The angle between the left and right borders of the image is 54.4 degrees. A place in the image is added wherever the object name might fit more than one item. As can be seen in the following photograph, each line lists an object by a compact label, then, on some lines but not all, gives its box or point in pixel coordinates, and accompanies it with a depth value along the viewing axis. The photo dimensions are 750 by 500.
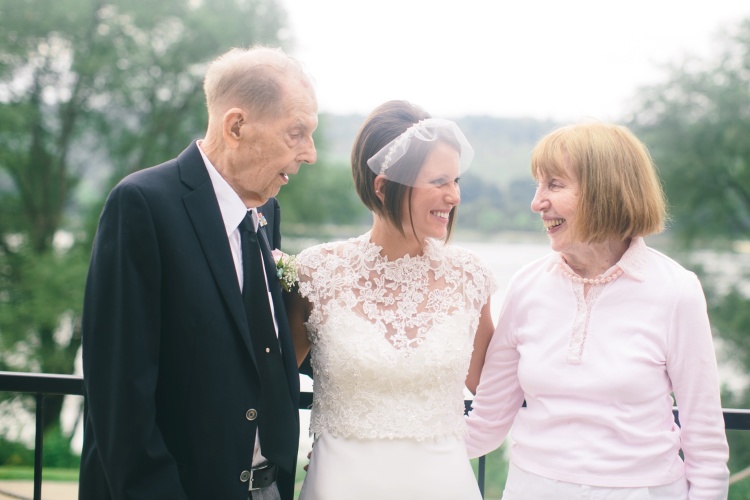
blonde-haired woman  2.13
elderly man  1.78
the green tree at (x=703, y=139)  15.68
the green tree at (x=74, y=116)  15.10
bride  2.30
